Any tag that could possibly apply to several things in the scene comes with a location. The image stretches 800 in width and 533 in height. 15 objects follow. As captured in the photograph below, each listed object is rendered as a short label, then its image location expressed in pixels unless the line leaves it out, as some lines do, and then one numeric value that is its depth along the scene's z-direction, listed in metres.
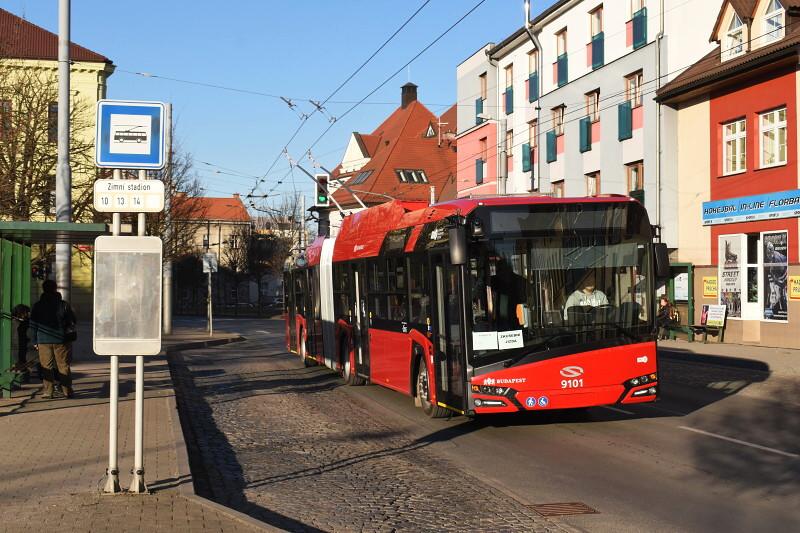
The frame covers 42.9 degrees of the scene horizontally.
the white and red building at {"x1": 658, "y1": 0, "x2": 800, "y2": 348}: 25.73
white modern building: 31.23
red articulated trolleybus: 11.47
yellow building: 19.31
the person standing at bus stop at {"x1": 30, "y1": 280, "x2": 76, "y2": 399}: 14.63
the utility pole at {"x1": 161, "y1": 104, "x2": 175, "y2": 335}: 35.91
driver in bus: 11.60
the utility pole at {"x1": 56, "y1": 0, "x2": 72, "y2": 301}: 16.52
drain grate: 7.75
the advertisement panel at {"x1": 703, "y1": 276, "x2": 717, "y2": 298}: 29.31
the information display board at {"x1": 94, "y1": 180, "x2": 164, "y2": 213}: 8.26
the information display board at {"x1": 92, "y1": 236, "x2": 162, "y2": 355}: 7.94
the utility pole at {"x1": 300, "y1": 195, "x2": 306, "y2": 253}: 70.56
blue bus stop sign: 8.17
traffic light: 30.22
